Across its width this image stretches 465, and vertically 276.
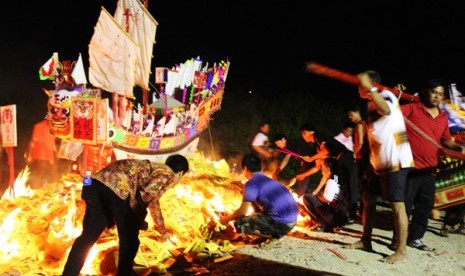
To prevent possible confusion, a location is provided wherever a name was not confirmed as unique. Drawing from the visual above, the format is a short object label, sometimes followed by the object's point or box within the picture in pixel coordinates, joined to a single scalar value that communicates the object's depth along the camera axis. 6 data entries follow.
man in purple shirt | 5.69
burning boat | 8.34
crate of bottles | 6.80
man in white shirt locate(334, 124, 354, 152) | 7.87
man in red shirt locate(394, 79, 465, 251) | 5.82
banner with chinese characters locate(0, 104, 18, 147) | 6.75
